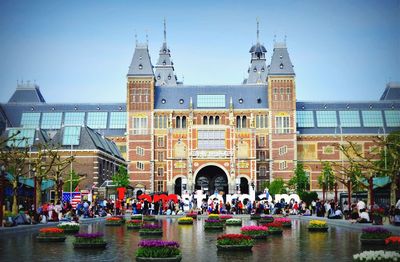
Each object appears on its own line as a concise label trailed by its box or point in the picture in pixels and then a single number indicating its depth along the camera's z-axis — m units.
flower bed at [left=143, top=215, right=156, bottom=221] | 41.21
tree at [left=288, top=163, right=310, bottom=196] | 83.25
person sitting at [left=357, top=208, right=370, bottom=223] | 34.19
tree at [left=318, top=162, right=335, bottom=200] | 76.56
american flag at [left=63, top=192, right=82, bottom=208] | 46.06
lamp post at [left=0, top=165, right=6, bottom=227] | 30.27
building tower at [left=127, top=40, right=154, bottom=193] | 96.62
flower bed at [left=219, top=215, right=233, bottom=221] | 38.34
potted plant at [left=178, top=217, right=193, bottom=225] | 37.53
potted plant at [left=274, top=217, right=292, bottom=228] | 33.29
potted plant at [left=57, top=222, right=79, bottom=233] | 28.98
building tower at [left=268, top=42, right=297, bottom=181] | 96.00
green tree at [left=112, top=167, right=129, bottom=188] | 76.42
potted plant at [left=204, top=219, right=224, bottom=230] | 31.72
